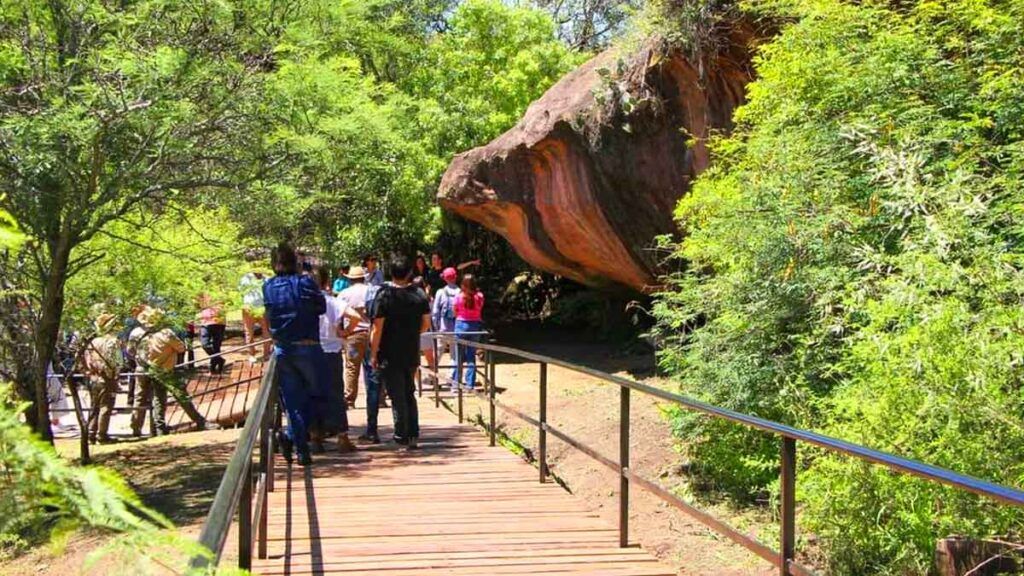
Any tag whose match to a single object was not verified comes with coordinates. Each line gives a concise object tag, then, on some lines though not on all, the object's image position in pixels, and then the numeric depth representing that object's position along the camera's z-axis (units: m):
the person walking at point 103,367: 11.98
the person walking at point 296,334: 7.89
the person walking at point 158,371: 12.36
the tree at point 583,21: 28.53
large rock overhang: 13.34
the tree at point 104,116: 8.96
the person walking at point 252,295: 11.59
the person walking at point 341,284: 16.46
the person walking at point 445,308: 15.46
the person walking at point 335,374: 8.73
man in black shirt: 8.84
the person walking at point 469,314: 13.94
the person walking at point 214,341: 18.06
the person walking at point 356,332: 10.79
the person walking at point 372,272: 15.27
